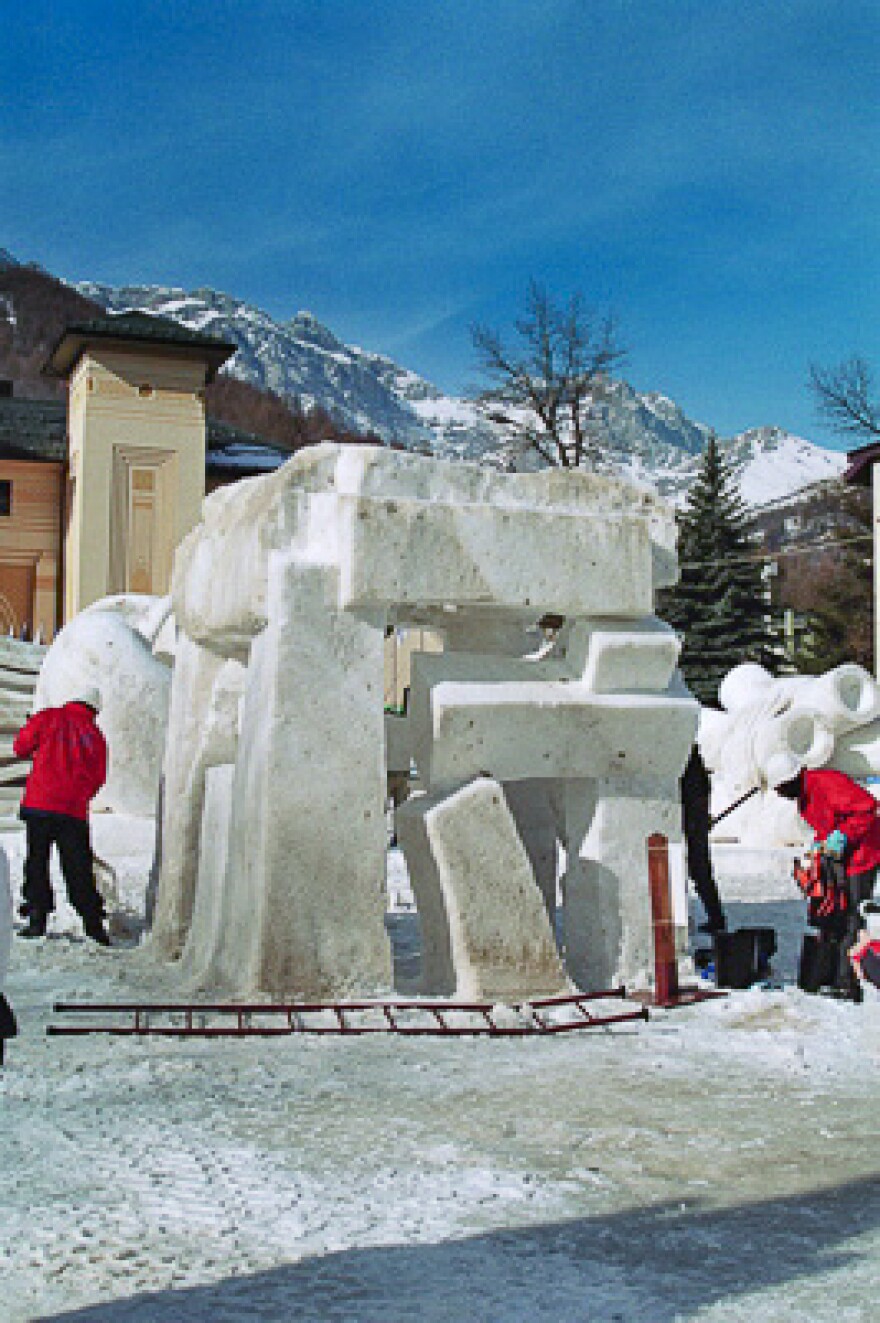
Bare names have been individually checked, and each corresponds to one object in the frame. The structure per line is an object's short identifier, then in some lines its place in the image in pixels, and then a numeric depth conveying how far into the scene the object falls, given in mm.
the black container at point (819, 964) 6168
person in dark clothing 8188
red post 5766
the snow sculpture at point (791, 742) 13773
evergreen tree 28281
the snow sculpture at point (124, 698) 12602
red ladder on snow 4968
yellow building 28422
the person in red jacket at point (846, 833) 6176
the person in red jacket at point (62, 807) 7625
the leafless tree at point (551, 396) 28234
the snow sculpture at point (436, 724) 5562
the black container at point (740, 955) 6301
